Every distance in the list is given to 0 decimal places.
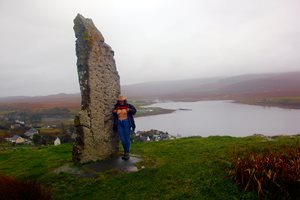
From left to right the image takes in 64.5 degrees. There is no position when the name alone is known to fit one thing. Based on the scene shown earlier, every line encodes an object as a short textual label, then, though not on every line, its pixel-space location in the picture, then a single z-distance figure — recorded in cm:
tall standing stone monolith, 788
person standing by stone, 816
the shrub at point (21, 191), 465
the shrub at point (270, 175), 513
